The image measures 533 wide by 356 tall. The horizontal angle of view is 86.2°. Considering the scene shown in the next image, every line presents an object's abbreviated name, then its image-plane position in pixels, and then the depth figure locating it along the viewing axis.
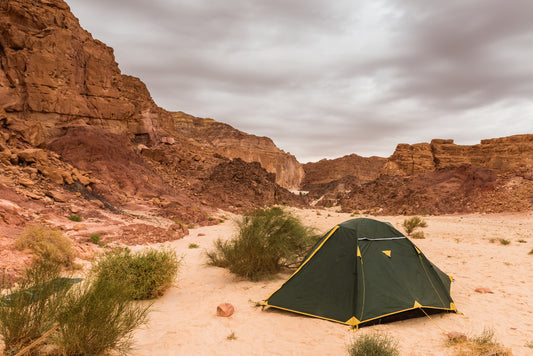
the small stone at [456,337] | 4.35
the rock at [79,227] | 12.24
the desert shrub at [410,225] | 16.14
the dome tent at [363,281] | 5.19
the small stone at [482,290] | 6.86
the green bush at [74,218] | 13.71
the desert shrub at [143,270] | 6.20
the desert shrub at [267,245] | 8.03
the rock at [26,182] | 14.82
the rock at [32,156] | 17.16
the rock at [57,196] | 15.19
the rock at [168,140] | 39.81
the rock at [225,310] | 5.57
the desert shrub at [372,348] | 3.73
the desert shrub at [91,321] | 3.24
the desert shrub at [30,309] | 3.17
